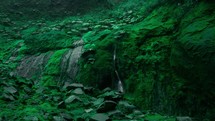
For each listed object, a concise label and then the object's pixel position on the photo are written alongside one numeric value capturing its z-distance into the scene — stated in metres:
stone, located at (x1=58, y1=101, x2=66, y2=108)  4.77
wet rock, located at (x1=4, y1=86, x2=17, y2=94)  4.77
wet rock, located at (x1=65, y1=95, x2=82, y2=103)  5.26
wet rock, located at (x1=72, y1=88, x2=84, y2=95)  5.85
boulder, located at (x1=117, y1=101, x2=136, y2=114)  5.16
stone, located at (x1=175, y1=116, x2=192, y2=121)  4.42
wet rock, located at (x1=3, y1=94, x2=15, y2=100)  4.42
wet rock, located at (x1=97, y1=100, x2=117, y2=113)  4.76
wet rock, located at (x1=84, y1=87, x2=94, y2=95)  6.14
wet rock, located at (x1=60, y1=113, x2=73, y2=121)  4.11
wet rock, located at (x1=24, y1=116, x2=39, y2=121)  3.63
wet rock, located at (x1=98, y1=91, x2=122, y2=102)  5.47
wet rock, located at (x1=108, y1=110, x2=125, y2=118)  4.58
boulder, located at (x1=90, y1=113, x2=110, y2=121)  4.17
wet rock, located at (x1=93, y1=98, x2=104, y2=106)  5.23
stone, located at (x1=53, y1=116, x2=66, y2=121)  3.94
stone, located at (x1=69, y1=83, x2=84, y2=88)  6.30
